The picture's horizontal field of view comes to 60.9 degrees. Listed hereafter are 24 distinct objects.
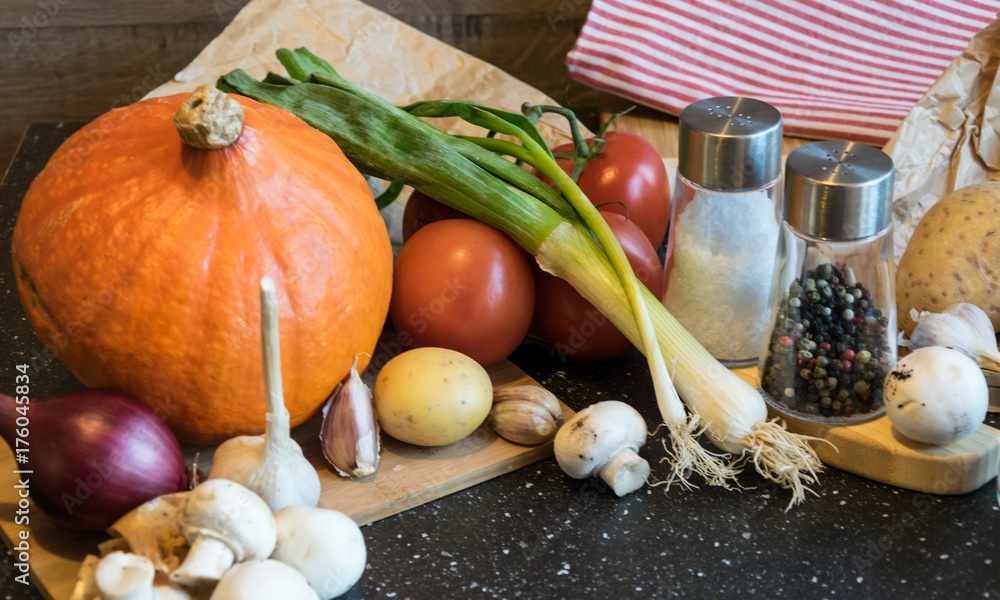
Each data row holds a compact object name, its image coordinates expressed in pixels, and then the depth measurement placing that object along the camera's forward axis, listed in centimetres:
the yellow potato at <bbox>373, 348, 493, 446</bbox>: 69
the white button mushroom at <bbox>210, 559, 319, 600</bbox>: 49
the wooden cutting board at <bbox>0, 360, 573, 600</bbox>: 60
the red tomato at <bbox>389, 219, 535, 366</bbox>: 77
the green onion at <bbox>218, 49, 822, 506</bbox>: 68
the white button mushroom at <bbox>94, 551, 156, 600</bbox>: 46
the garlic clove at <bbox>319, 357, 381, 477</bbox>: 68
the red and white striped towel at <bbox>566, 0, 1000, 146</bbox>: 130
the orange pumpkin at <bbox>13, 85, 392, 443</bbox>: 63
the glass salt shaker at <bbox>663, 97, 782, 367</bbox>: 71
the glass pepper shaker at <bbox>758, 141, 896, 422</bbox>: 64
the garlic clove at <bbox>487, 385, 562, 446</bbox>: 71
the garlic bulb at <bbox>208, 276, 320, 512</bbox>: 56
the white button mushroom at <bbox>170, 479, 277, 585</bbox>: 51
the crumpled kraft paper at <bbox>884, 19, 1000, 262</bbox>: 98
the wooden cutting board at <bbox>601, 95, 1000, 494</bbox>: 65
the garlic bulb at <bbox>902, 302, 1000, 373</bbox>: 71
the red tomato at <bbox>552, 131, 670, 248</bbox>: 93
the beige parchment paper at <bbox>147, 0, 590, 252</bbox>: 125
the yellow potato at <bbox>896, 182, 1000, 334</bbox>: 79
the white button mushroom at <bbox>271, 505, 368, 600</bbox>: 55
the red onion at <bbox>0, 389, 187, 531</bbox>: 57
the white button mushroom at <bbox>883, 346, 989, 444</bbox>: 63
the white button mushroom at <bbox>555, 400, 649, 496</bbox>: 66
